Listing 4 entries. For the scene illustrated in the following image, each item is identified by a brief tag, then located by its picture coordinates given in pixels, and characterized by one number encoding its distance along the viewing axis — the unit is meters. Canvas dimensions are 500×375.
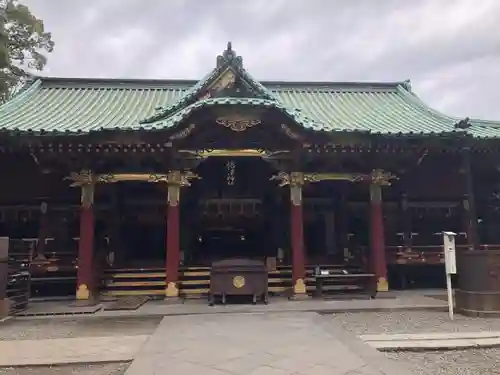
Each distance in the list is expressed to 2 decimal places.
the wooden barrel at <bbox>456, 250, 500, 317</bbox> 8.55
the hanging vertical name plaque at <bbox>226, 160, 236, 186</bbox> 13.12
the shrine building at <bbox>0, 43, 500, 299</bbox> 11.46
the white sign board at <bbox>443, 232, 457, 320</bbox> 8.44
